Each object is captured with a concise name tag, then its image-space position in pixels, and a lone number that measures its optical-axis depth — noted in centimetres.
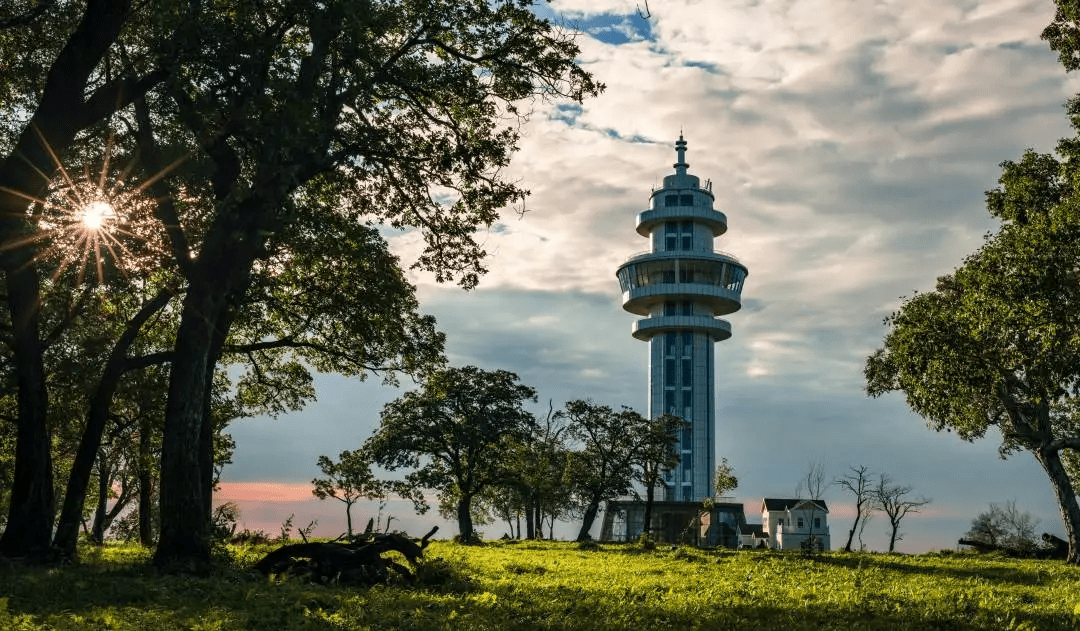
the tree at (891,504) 5906
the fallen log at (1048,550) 4078
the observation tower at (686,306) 9900
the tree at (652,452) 6562
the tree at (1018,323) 2427
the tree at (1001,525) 6475
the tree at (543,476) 5750
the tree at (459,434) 5656
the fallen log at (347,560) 1633
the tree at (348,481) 5053
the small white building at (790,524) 9644
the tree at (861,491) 5701
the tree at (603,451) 6550
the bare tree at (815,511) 3467
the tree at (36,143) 1667
